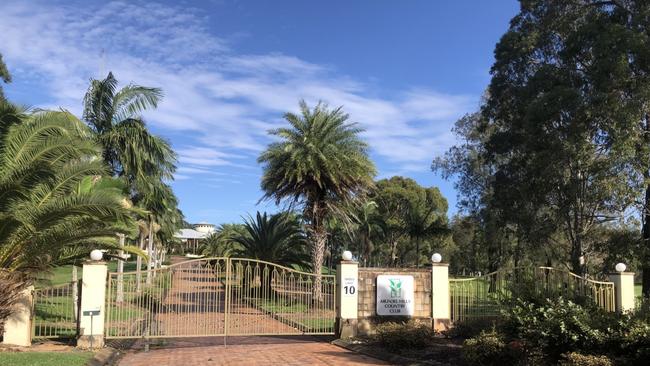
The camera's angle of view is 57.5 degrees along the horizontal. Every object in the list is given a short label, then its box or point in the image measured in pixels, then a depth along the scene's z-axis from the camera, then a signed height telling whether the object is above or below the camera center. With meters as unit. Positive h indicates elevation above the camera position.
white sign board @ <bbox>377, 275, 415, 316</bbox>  16.06 -1.21
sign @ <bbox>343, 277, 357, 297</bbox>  15.70 -0.97
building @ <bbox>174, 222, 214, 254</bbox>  124.88 +2.18
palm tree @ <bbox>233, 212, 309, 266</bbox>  28.62 +0.47
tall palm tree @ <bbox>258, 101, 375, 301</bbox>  23.42 +3.48
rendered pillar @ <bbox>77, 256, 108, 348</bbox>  13.56 -1.24
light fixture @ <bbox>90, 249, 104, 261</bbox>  13.81 -0.15
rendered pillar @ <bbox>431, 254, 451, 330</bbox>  16.38 -1.31
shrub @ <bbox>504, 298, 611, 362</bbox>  9.57 -1.27
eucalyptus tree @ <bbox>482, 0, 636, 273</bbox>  20.53 +5.30
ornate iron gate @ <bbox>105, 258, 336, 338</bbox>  15.06 -1.82
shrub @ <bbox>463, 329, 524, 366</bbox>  10.05 -1.73
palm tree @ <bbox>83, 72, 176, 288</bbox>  20.14 +4.24
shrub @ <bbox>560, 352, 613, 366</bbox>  8.83 -1.63
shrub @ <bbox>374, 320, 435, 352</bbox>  13.21 -1.94
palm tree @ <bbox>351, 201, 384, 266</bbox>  47.62 +1.89
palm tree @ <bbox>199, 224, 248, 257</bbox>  50.03 +0.48
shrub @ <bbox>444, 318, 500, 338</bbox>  13.85 -1.85
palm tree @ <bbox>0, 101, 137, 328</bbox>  12.27 +1.15
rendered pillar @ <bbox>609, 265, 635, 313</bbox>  17.75 -1.11
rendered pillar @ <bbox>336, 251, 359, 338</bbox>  15.59 -1.26
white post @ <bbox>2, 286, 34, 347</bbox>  13.19 -1.69
